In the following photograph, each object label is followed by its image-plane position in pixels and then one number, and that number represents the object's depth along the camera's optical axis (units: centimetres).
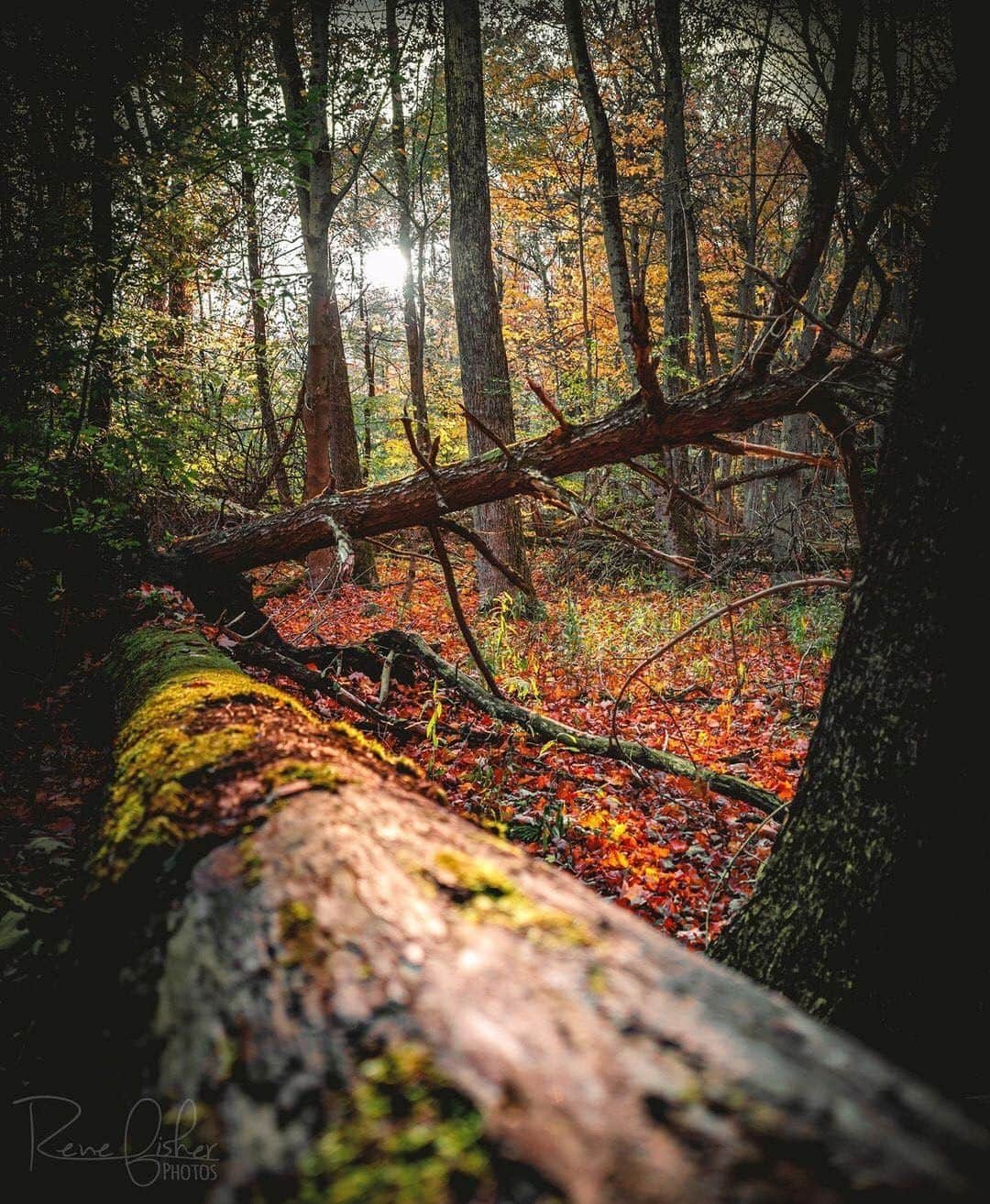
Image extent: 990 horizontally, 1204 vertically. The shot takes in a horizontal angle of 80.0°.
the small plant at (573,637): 671
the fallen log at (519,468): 360
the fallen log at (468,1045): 53
